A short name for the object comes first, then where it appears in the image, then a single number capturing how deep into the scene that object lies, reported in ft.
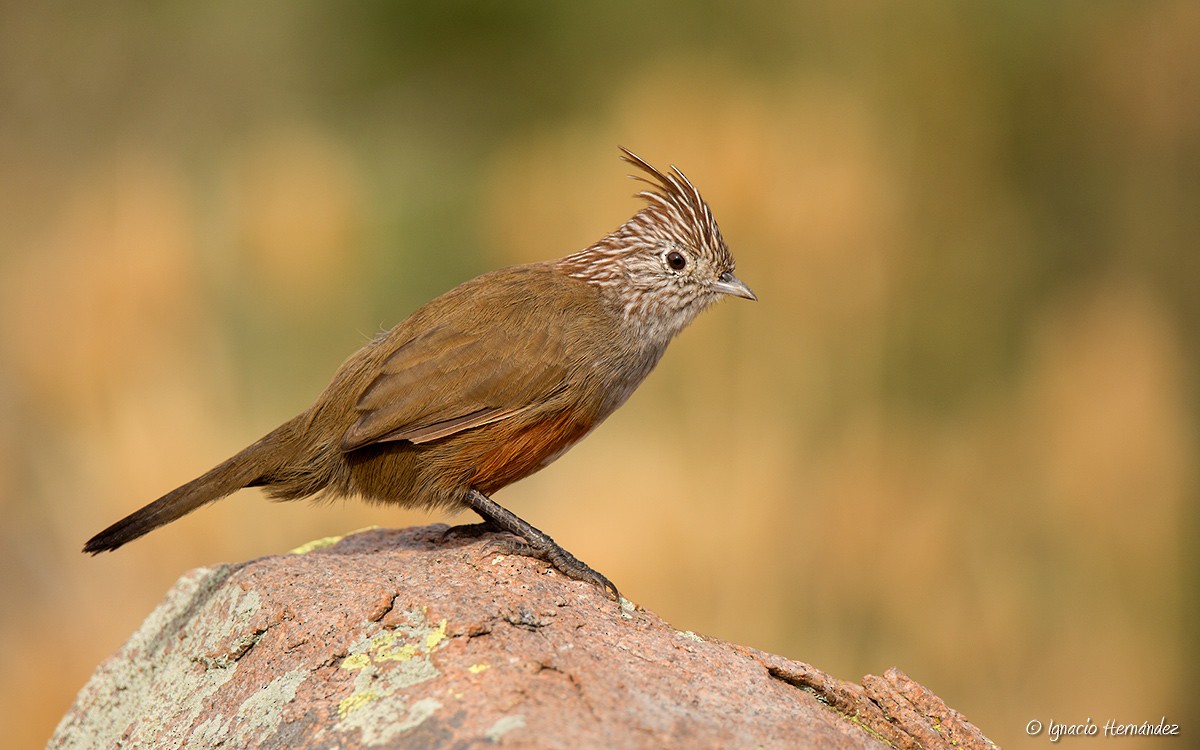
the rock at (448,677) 16.67
